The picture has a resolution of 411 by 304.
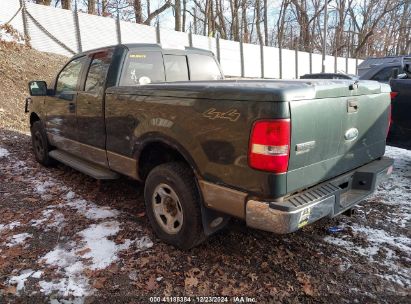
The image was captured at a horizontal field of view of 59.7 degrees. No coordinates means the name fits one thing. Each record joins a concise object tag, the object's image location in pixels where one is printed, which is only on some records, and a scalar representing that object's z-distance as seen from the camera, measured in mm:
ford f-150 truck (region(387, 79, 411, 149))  5453
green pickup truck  2553
